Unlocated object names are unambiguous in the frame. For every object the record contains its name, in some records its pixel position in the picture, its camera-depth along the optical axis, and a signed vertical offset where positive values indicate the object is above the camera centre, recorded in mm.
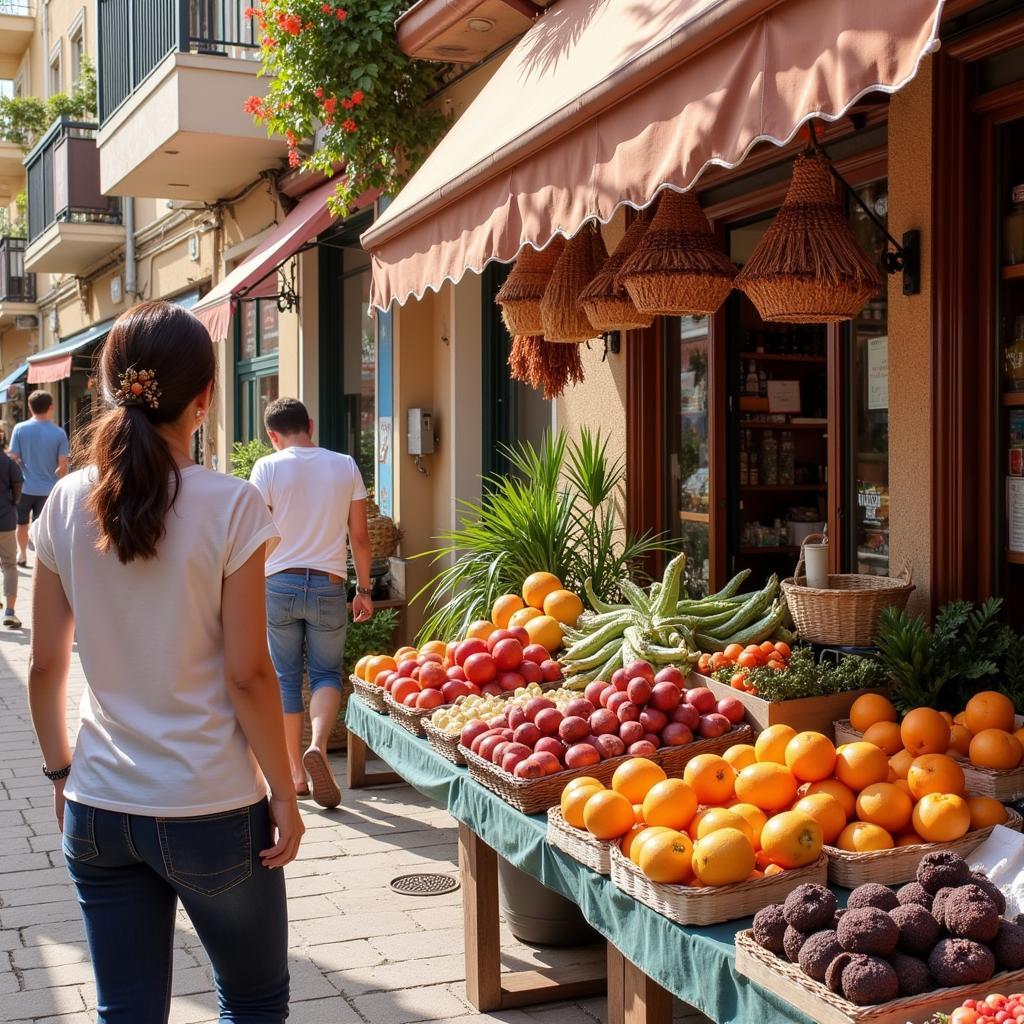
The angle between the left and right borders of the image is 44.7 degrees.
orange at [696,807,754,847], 2967 -882
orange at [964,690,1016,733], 3479 -737
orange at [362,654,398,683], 5242 -877
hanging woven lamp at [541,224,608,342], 5191 +712
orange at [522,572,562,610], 5445 -574
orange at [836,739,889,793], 3244 -821
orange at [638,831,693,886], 2852 -934
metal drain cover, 5051 -1758
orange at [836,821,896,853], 2996 -935
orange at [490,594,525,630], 5434 -663
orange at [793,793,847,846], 3064 -889
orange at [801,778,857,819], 3180 -877
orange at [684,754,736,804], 3312 -869
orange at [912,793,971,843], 3006 -892
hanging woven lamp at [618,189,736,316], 4438 +675
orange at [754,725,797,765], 3449 -807
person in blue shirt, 13703 +127
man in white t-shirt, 6074 -499
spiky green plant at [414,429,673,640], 6070 -423
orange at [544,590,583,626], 5250 -638
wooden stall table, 2656 -1152
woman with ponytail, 2436 -477
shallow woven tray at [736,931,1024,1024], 2250 -1014
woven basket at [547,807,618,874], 3160 -1014
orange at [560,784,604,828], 3303 -924
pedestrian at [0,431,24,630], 11883 -562
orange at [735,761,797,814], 3213 -867
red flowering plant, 7777 +2386
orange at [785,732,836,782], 3271 -806
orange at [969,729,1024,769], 3336 -809
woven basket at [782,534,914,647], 4285 -545
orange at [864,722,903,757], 3549 -818
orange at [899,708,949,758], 3480 -790
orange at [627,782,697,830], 3141 -891
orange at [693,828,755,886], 2797 -916
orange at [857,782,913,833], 3080 -885
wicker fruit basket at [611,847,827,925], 2777 -1003
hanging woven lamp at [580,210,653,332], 4863 +634
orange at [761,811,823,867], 2902 -910
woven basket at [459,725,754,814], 3627 -947
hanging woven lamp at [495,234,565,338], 5449 +743
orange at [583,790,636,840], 3154 -918
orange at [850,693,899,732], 3730 -782
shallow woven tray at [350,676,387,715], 5027 -975
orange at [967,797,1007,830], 3107 -908
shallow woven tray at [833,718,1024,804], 3301 -885
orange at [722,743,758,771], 3508 -855
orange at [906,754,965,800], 3172 -833
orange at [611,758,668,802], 3373 -880
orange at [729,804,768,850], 3062 -903
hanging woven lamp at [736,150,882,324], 3963 +610
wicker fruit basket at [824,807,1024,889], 2955 -983
